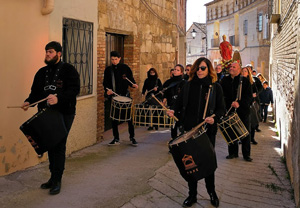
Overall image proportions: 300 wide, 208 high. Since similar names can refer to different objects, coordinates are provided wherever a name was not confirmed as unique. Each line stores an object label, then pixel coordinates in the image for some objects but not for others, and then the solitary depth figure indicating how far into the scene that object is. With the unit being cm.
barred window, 763
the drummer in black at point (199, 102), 513
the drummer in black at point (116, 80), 836
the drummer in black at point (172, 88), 826
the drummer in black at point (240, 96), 770
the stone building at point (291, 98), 574
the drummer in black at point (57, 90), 523
